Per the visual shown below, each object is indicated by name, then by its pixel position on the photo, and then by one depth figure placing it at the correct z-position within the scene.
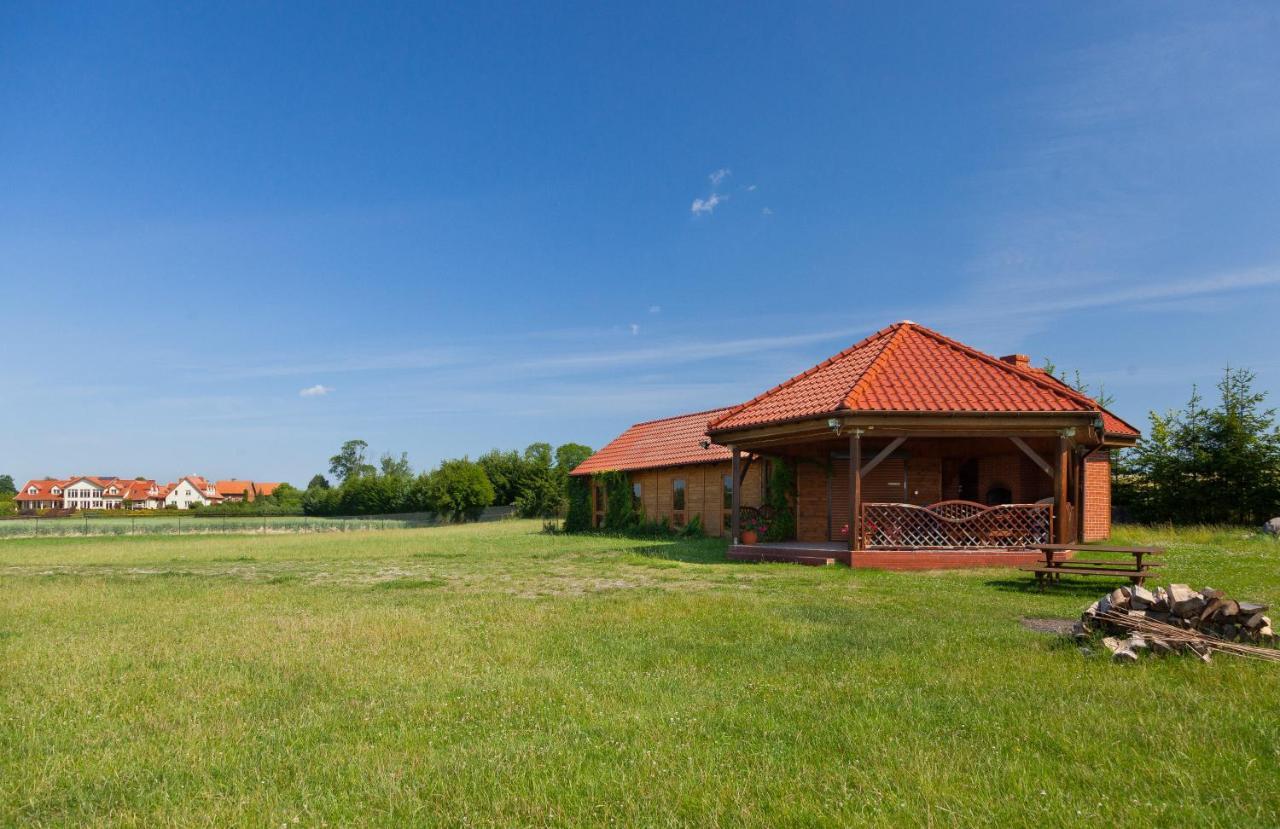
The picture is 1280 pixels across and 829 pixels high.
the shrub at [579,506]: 35.22
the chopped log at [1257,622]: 7.37
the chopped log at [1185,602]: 7.67
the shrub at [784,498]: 22.08
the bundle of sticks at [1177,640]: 6.82
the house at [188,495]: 127.37
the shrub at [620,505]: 32.72
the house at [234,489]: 146.25
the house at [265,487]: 151.75
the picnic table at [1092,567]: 11.37
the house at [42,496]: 122.31
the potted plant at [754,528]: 19.75
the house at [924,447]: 16.58
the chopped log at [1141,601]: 7.84
